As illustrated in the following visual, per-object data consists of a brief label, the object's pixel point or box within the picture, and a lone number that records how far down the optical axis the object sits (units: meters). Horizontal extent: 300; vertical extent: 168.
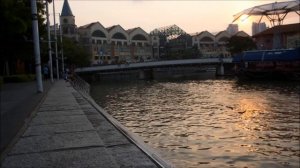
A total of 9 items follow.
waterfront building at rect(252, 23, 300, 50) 56.94
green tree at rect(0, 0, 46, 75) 17.27
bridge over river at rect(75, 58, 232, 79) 54.20
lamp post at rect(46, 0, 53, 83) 24.90
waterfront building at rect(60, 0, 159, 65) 78.75
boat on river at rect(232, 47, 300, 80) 39.41
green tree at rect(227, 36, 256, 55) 66.26
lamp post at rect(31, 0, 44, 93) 13.02
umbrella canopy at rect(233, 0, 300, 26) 46.70
